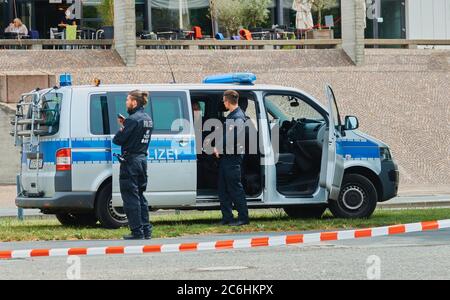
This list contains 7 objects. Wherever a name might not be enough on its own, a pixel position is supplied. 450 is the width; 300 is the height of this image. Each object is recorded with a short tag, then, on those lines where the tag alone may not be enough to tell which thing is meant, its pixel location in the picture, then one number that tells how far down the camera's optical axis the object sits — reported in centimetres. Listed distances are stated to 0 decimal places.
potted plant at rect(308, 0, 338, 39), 3978
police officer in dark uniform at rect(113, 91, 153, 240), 1438
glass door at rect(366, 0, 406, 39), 5100
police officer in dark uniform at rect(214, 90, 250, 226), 1605
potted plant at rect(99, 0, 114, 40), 4034
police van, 1627
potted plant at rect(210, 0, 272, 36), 4381
